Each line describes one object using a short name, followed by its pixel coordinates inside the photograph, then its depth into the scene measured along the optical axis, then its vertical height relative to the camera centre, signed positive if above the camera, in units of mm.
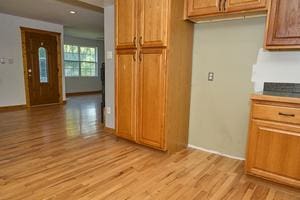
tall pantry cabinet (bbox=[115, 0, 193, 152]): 2527 -2
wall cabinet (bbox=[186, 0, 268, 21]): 2134 +698
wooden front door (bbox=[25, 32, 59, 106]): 5793 +11
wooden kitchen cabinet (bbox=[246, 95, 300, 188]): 1867 -617
